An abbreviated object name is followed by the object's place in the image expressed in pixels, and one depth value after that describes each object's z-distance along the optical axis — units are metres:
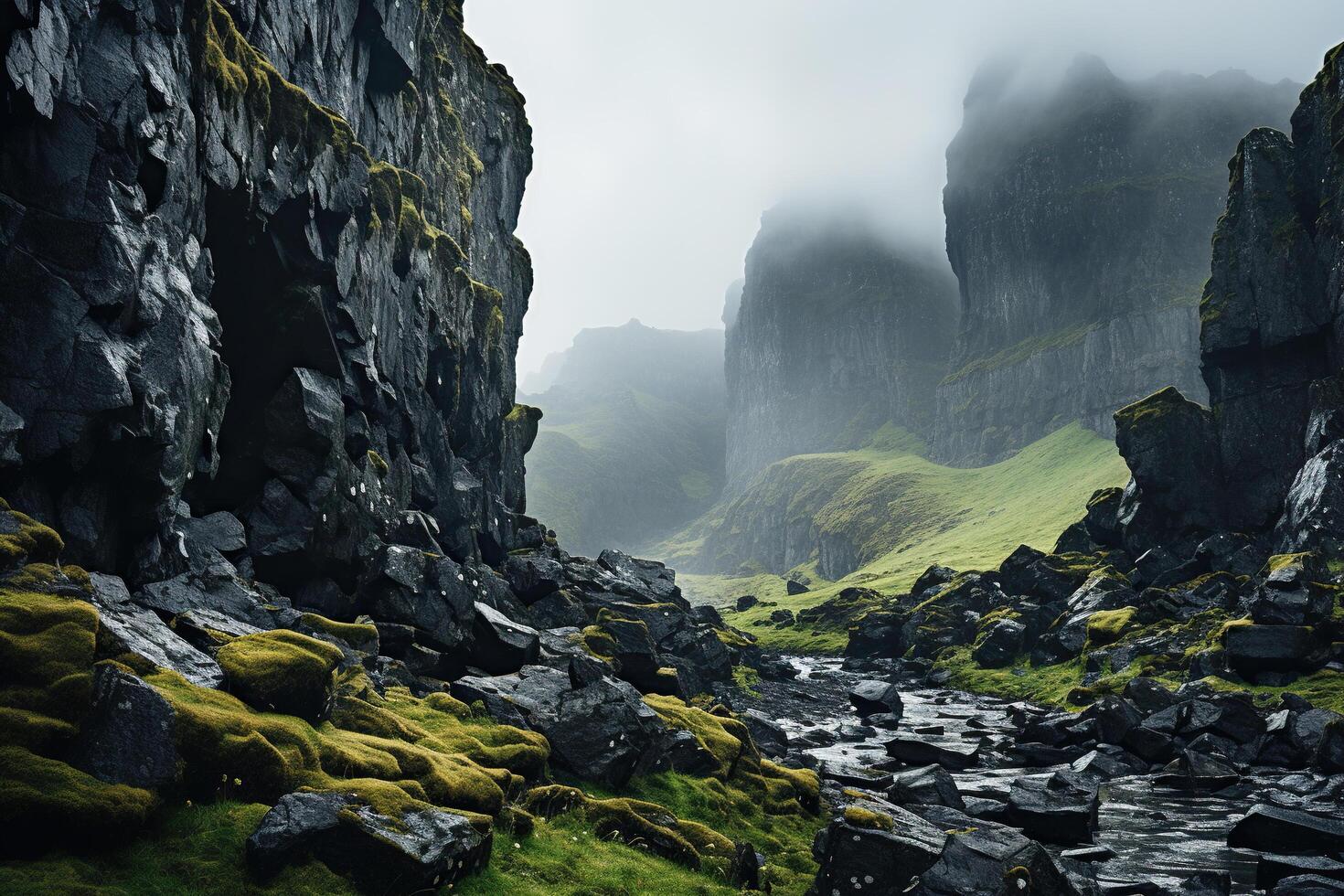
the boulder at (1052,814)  27.58
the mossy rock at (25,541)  17.00
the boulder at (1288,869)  21.88
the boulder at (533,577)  57.43
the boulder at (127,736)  12.95
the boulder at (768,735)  40.47
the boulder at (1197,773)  35.69
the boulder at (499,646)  34.84
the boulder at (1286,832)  24.45
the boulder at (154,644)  16.32
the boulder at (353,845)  13.16
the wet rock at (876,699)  60.22
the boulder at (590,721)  24.88
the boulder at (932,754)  41.72
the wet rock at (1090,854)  25.36
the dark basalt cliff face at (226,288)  23.67
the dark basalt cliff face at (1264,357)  81.88
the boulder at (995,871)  16.92
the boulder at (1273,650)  51.97
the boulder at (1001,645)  84.19
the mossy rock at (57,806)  11.41
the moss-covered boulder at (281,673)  17.77
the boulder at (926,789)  31.19
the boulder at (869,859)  17.70
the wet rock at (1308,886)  20.38
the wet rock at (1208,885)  20.39
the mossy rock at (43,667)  12.72
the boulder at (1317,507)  70.00
